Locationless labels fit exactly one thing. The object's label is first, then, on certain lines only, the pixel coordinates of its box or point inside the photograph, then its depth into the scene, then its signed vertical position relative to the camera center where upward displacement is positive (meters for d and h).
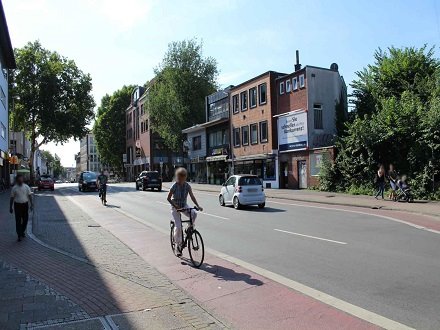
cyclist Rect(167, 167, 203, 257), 8.87 -0.43
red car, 46.75 -0.50
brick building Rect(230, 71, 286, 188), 37.44 +4.00
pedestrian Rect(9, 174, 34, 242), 11.88 -0.62
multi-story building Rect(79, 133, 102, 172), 162.62 +7.61
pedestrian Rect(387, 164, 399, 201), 22.33 -0.62
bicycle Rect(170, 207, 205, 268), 8.45 -1.31
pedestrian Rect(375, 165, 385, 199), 23.19 -0.53
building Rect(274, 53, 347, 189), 33.56 +3.94
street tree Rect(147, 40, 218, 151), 54.34 +10.46
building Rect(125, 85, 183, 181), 74.75 +5.30
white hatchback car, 20.00 -0.79
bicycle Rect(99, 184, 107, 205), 24.38 -0.85
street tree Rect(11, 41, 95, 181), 55.12 +10.43
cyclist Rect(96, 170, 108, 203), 24.58 -0.30
